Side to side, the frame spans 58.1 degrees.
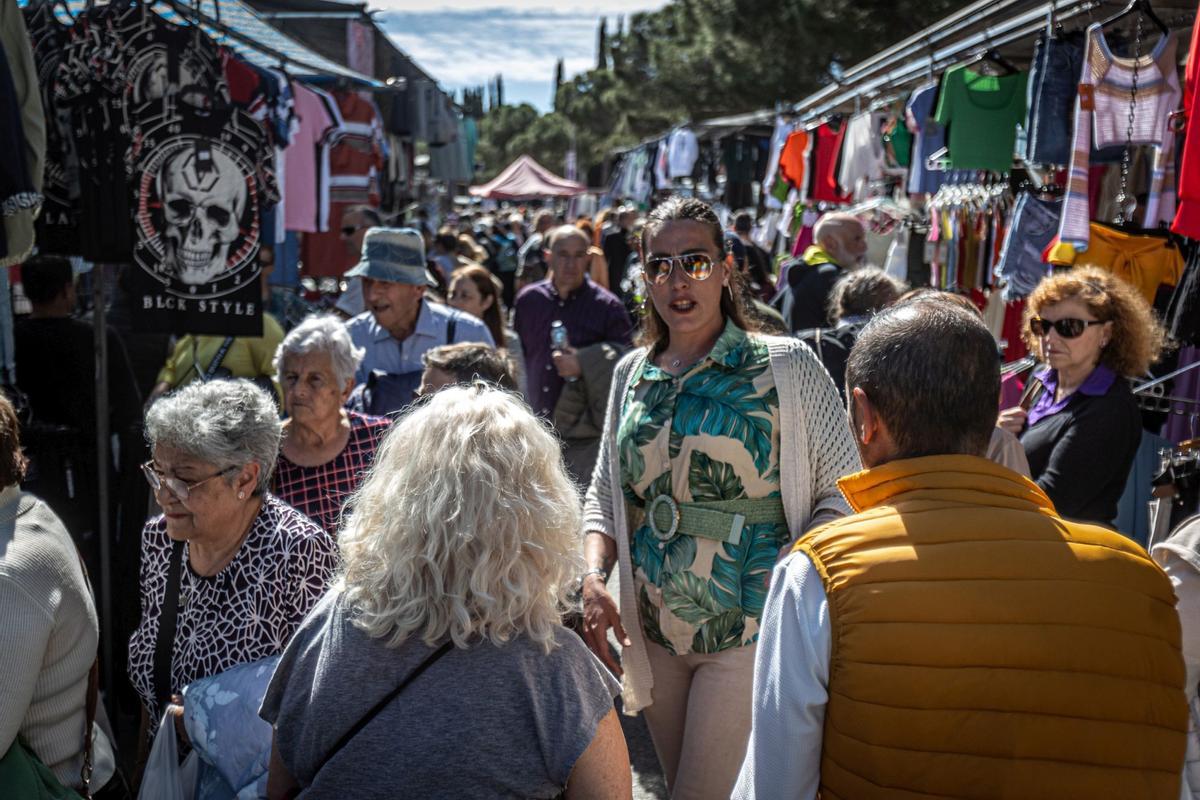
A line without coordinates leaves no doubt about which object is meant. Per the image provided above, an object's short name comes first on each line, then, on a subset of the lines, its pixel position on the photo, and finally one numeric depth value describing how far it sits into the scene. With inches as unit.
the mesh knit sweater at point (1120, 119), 192.2
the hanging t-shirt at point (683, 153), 660.1
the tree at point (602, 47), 3833.2
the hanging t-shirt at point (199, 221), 166.2
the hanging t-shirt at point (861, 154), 365.4
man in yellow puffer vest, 63.2
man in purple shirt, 234.7
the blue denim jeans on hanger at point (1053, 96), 218.5
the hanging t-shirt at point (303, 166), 293.0
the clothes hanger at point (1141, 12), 187.6
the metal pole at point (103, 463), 166.4
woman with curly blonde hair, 73.2
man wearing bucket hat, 190.5
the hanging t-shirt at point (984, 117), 255.8
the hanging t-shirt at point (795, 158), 445.7
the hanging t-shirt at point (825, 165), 414.9
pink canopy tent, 1096.2
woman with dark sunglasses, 145.8
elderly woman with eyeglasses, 108.4
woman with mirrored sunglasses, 110.3
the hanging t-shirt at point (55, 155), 163.6
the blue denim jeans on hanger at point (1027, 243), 228.1
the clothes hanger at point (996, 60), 252.2
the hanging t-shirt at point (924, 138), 292.5
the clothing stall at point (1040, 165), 185.3
